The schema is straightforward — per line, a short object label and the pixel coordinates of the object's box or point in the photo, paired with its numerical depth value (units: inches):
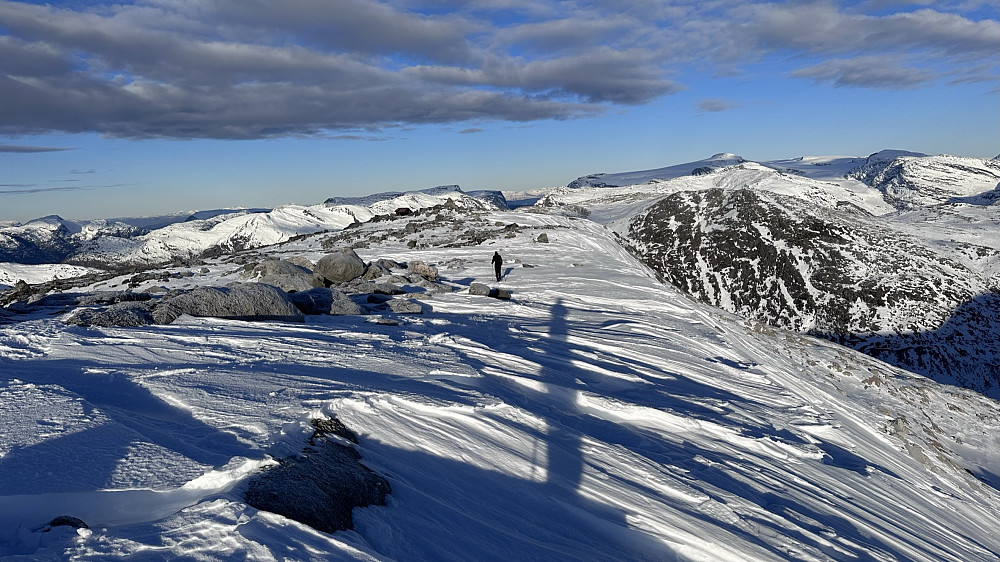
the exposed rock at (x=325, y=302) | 487.5
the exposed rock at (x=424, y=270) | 754.8
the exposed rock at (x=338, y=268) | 709.9
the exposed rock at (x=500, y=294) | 622.8
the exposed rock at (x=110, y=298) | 517.3
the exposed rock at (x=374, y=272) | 725.0
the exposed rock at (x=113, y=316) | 345.4
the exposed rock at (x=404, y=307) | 514.6
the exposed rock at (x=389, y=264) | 851.4
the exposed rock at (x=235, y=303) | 395.5
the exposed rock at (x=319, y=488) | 132.4
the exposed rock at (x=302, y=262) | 799.4
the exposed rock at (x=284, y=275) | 571.2
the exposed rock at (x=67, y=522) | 117.5
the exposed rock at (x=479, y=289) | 625.9
